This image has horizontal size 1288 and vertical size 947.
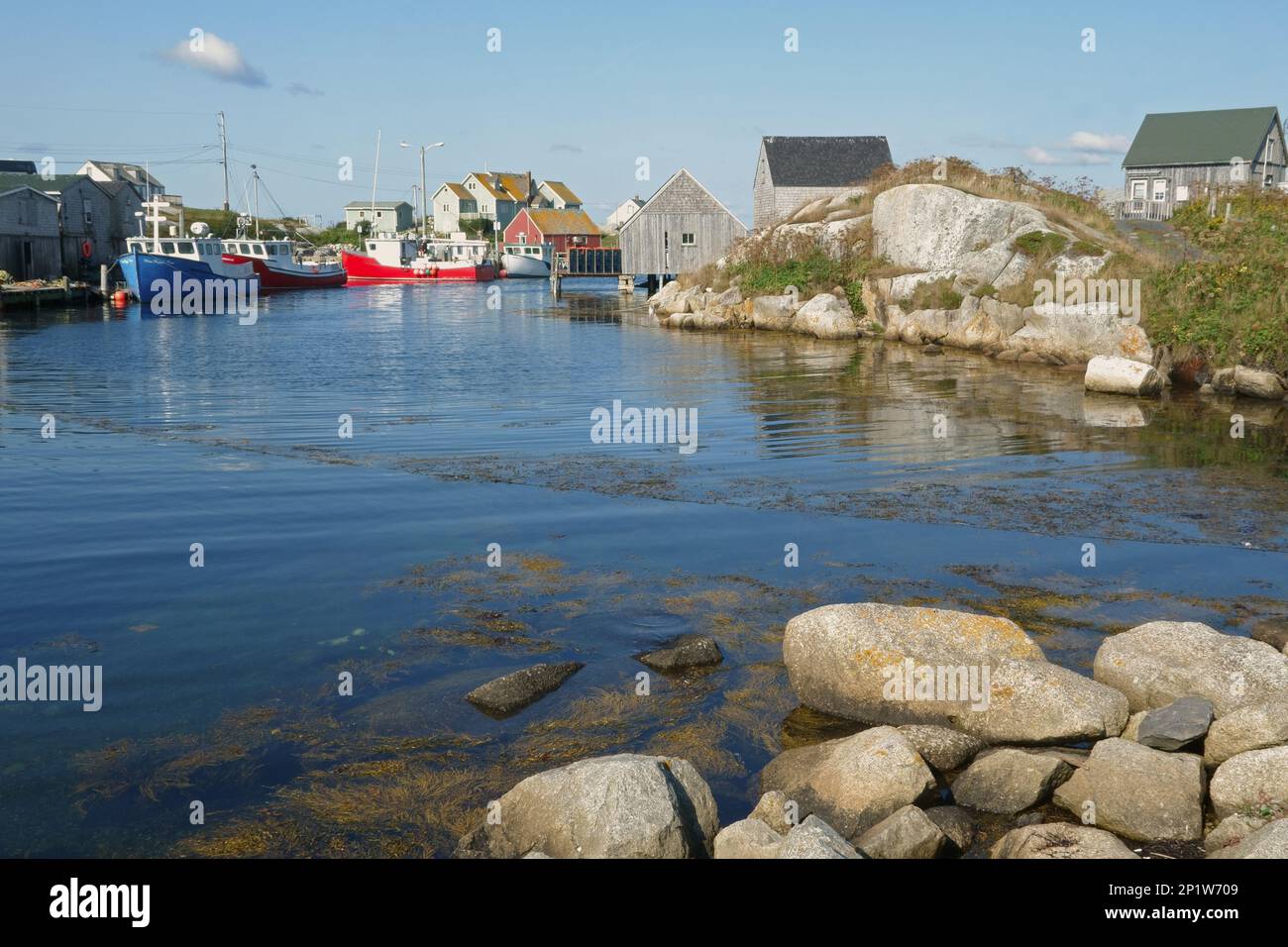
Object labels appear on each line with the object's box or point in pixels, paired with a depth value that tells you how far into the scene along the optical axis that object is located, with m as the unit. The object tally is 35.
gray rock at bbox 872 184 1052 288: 36.88
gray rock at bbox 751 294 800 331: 43.50
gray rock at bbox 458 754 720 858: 6.05
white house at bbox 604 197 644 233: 125.69
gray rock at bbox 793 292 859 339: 39.72
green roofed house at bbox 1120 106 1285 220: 56.75
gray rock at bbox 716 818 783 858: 5.94
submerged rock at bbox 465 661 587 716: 8.35
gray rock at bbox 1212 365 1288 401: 23.78
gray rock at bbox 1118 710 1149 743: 7.73
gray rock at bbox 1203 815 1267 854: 6.26
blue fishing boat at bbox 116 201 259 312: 55.81
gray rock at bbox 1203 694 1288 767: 7.13
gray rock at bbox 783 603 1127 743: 7.76
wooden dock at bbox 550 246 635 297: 85.38
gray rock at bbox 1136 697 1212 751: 7.40
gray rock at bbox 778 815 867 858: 5.71
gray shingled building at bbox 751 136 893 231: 60.97
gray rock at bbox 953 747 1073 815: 7.04
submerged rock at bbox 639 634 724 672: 9.12
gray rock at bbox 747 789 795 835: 6.57
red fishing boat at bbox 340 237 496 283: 88.38
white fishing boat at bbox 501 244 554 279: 103.81
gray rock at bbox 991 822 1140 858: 6.05
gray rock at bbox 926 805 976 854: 6.55
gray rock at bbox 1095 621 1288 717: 7.79
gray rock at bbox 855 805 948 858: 6.21
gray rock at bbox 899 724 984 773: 7.57
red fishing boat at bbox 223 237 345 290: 70.77
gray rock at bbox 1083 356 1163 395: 24.66
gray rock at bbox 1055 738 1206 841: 6.62
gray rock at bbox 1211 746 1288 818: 6.56
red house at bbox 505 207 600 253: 110.50
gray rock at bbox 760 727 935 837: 6.82
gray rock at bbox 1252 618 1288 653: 9.37
